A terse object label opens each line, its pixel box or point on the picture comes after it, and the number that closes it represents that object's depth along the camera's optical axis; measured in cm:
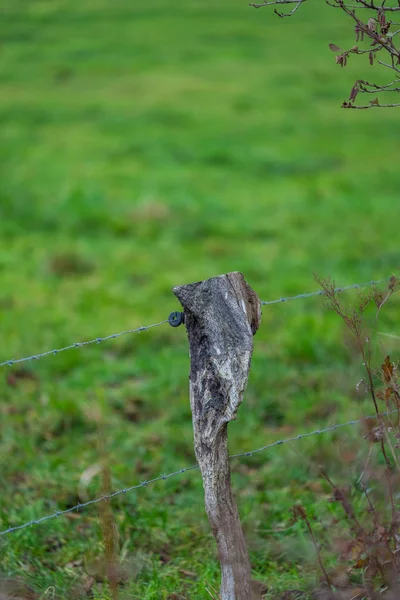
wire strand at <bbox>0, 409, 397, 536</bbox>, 661
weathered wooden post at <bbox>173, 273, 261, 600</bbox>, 730
